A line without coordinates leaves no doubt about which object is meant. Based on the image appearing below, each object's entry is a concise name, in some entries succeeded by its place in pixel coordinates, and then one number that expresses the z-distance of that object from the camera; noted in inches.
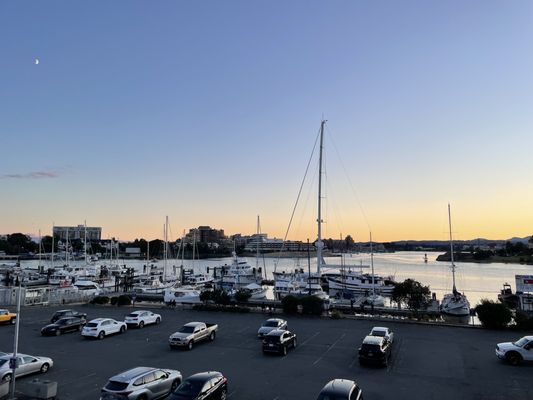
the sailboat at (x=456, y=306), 1936.5
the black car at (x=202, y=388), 541.0
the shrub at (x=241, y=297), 1745.8
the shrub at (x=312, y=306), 1455.5
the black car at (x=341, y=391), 515.8
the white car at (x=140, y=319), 1250.0
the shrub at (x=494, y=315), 1198.3
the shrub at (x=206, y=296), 1756.9
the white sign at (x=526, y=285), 2044.8
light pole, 594.2
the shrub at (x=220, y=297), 1680.6
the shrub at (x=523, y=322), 1161.4
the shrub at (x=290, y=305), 1488.7
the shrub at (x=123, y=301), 1718.8
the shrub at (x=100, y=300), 1780.3
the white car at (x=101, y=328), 1081.4
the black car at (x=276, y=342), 901.8
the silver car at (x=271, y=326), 1078.4
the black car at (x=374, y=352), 800.9
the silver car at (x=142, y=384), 564.4
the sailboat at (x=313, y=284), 2404.0
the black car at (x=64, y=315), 1248.5
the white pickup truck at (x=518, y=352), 812.6
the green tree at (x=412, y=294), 1731.1
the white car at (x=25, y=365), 682.8
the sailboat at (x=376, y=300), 2261.8
